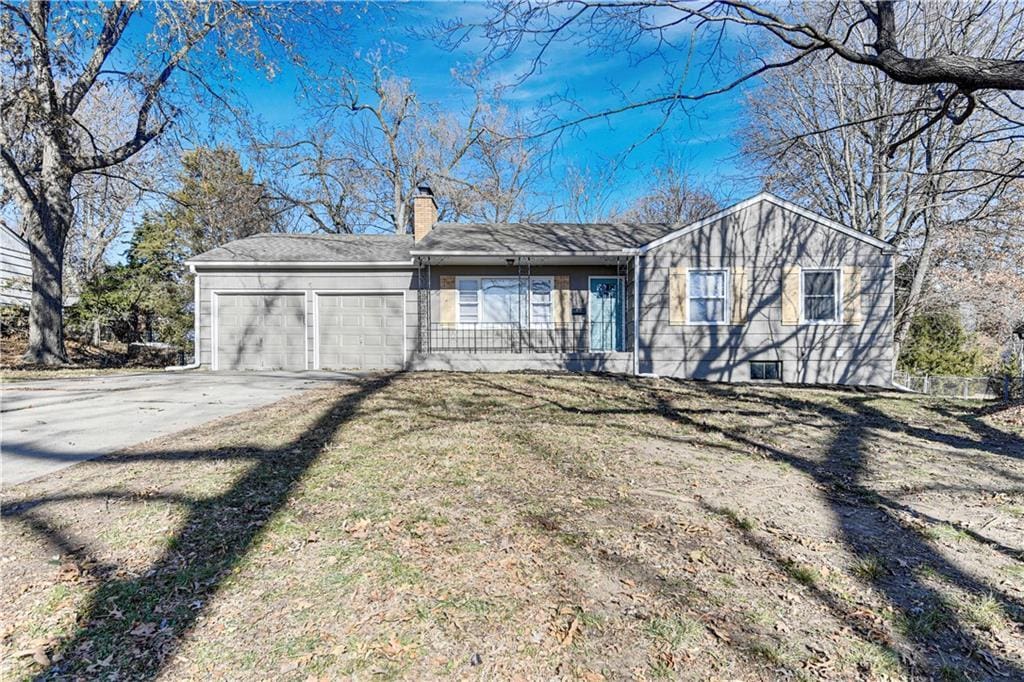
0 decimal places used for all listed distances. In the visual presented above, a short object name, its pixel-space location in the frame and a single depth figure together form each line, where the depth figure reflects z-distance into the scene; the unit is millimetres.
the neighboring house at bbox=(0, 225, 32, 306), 16219
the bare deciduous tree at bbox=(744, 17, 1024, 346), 14484
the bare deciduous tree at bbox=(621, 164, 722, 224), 26516
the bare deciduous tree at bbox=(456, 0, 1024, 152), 3938
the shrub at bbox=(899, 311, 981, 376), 16219
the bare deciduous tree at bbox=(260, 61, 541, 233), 22906
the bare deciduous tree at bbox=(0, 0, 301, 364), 10188
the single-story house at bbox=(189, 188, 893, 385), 11805
